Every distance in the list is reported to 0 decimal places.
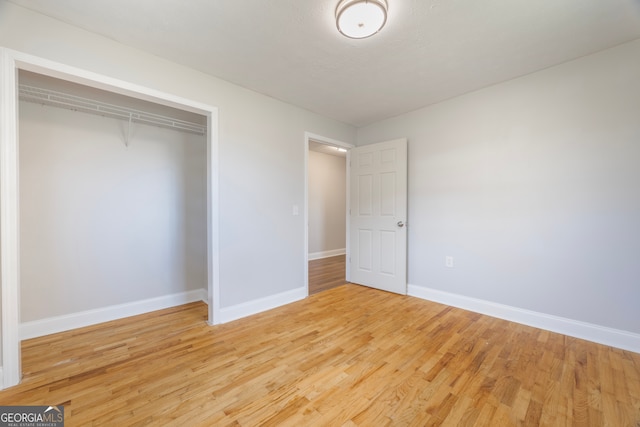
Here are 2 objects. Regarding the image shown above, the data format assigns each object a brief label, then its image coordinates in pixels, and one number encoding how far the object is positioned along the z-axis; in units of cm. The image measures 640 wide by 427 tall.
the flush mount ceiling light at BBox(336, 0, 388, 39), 151
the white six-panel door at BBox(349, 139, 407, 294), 330
